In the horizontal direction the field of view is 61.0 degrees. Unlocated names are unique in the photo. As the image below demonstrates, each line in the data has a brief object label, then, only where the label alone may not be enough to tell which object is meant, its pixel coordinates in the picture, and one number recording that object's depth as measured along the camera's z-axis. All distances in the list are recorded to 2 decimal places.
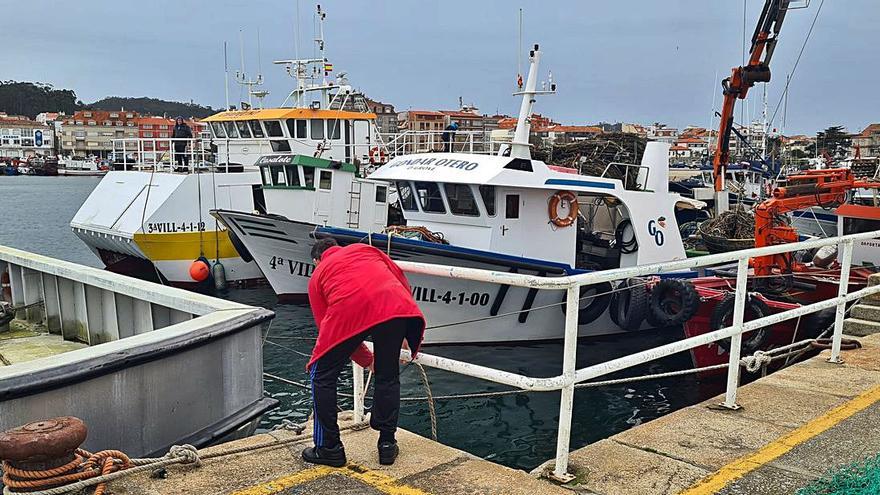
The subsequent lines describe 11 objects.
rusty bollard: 3.02
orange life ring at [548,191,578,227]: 11.67
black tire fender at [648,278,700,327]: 9.74
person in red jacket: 3.56
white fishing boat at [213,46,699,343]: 10.78
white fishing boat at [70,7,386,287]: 17.44
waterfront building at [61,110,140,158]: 144.88
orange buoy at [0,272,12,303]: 7.81
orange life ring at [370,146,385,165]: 21.86
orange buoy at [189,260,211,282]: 17.38
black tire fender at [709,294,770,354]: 8.81
